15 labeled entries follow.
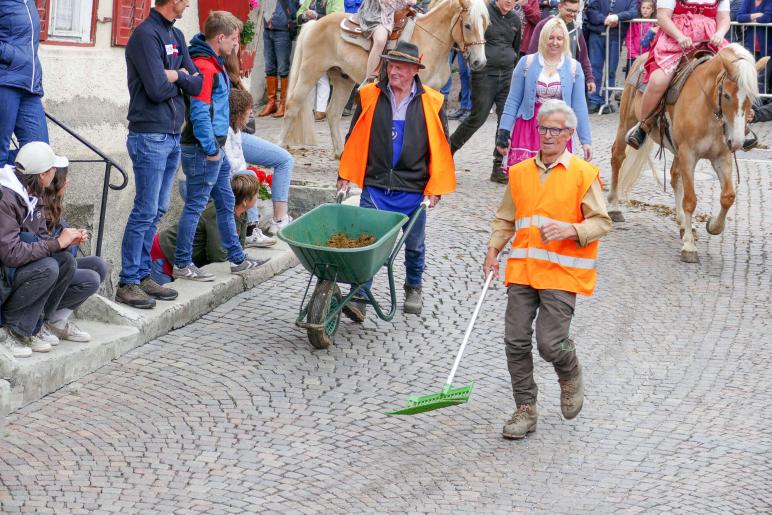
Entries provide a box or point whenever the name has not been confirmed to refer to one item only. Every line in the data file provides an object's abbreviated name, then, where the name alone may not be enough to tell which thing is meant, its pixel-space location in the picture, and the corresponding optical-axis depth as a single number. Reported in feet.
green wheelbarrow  28.19
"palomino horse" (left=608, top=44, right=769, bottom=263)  38.70
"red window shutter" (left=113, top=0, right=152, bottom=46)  38.34
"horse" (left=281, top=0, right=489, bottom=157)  48.32
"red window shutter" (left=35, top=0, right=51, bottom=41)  34.80
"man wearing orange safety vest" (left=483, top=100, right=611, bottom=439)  24.47
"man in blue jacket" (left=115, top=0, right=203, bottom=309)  29.25
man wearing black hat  31.27
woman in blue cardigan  38.21
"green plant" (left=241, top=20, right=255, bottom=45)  43.91
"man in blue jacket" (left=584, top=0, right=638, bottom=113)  66.64
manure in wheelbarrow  30.19
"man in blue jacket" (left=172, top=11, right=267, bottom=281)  31.37
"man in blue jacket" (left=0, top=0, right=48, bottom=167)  29.37
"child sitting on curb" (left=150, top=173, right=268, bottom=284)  35.40
